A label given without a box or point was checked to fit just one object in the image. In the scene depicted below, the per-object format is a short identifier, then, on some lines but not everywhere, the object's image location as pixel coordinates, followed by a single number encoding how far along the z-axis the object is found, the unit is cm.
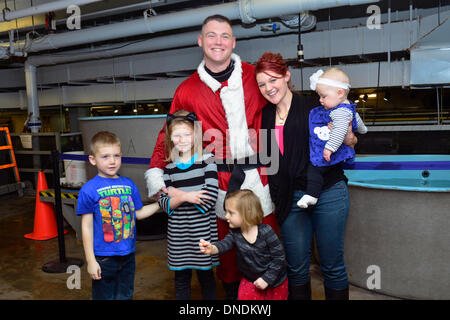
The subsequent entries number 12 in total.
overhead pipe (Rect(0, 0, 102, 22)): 468
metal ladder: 660
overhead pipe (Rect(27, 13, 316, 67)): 544
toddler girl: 176
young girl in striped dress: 187
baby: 165
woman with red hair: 174
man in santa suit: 188
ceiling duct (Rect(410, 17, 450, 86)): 445
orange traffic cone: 434
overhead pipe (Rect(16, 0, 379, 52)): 416
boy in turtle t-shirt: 188
